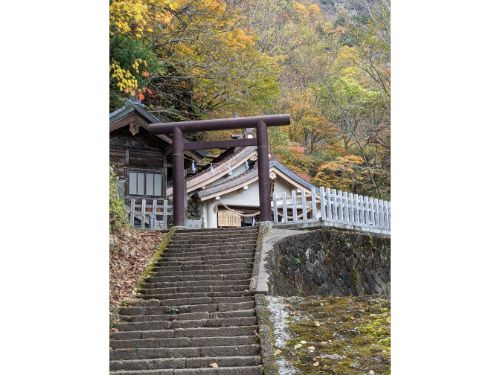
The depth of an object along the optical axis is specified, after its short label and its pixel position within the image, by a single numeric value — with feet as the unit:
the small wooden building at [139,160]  44.91
